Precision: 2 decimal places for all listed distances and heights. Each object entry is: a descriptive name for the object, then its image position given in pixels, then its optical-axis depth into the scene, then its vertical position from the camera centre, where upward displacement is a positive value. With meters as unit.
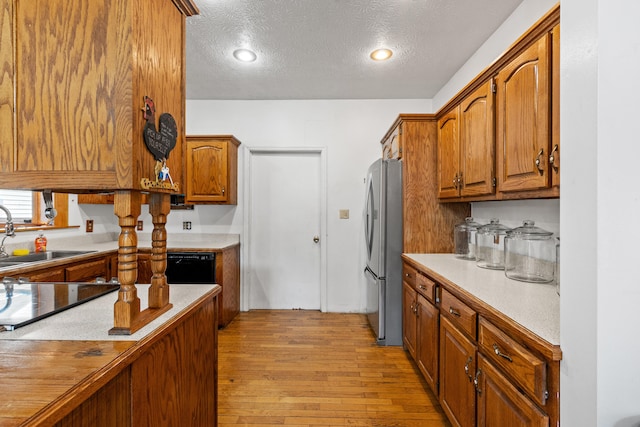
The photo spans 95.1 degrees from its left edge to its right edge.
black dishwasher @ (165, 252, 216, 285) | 2.97 -0.55
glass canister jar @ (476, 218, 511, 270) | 2.05 -0.24
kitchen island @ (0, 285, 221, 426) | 0.61 -0.38
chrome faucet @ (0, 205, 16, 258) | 1.91 -0.11
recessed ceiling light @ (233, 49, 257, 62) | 2.51 +1.39
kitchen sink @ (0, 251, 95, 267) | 2.20 -0.38
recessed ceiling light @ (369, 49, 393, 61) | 2.49 +1.38
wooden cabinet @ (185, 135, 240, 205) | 3.26 +0.49
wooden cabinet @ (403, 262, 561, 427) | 0.95 -0.64
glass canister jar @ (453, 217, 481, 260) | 2.38 -0.21
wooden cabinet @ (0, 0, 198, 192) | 0.86 +0.36
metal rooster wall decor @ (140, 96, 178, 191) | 0.94 +0.25
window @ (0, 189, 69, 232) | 2.57 +0.03
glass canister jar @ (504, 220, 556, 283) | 1.67 -0.25
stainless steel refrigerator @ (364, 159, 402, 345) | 2.63 -0.35
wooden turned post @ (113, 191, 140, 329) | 0.89 -0.15
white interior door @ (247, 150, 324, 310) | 3.64 -0.20
